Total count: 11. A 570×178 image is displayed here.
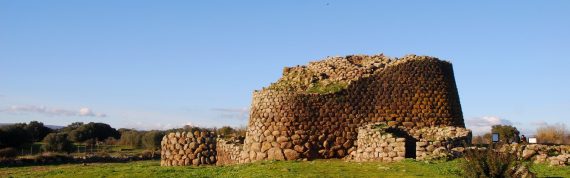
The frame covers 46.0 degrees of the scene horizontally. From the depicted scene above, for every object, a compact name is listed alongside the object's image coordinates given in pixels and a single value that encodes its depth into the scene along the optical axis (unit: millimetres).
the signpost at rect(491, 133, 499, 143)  23227
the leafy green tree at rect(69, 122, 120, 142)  66562
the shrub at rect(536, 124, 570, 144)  37188
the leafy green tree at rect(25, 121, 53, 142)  63331
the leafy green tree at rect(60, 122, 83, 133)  73869
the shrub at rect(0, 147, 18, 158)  43094
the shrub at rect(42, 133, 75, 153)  50750
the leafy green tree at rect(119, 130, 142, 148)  61125
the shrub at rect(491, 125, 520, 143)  39906
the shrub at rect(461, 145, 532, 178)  13359
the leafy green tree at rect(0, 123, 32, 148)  53812
